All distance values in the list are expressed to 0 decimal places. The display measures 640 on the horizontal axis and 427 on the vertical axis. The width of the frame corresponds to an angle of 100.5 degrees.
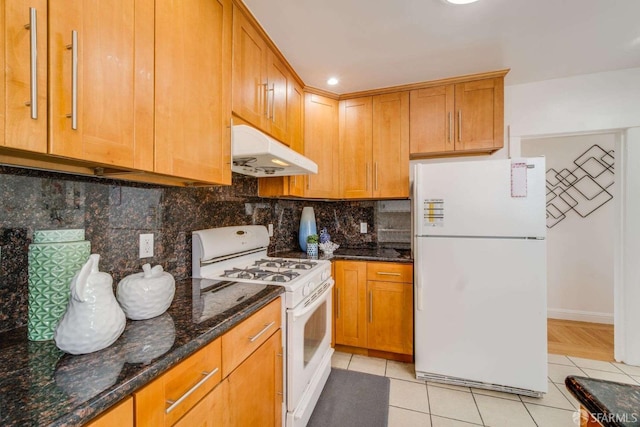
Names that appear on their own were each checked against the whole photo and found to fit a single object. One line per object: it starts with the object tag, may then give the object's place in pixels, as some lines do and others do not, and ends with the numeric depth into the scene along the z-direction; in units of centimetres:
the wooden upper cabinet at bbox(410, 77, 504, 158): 220
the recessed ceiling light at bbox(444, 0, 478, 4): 139
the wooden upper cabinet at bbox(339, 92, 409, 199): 244
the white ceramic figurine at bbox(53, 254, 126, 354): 70
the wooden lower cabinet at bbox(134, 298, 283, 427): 69
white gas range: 139
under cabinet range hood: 134
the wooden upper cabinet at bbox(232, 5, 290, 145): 144
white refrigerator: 181
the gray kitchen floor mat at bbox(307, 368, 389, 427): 164
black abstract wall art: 302
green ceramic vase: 78
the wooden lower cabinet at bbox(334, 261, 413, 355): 222
